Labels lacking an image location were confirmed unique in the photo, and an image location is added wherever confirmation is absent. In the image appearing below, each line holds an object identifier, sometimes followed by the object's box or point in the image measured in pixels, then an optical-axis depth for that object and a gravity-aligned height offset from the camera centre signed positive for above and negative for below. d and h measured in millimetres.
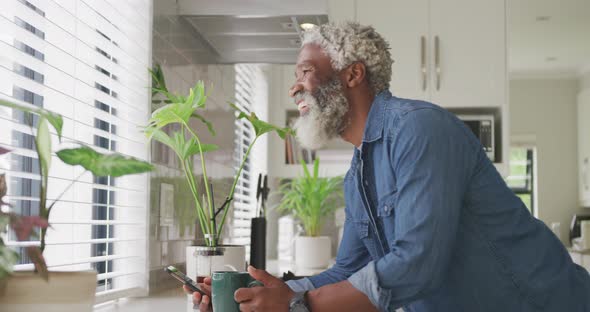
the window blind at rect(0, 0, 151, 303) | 1495 +218
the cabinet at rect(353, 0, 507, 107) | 3908 +774
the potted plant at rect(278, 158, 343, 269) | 3816 -46
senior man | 1333 -25
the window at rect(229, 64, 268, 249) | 3826 +280
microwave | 4039 +411
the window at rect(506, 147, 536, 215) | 8977 +352
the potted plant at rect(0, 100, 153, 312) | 907 -74
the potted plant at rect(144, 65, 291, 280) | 1834 +122
